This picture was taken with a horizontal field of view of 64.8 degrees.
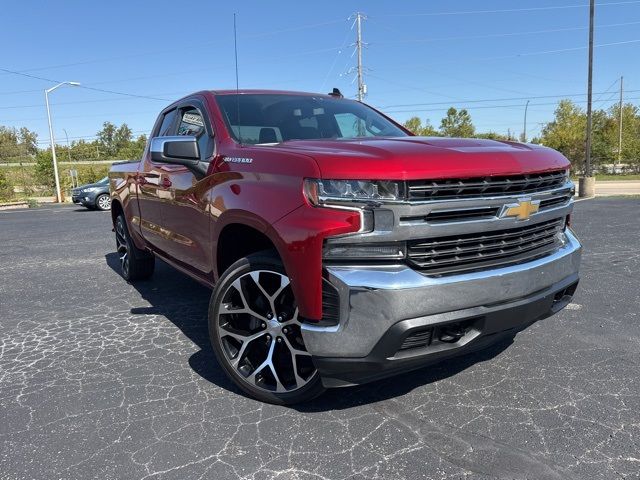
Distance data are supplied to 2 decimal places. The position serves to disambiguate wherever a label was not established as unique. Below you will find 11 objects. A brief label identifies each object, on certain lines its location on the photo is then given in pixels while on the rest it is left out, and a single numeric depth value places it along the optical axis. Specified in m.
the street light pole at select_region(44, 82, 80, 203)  29.34
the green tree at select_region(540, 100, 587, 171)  49.00
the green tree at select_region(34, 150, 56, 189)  33.88
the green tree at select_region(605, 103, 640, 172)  50.16
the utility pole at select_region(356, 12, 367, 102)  39.28
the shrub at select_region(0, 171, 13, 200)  27.81
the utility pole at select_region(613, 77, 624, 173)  51.14
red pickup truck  2.30
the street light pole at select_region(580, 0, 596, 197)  18.98
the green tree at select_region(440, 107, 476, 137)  54.22
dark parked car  19.91
